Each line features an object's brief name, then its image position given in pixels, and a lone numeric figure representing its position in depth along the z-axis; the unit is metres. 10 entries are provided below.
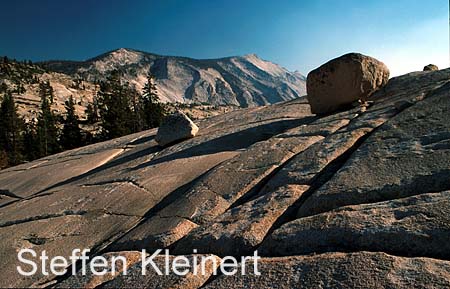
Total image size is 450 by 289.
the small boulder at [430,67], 15.31
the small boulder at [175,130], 12.09
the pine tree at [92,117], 72.31
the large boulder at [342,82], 11.04
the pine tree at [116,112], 45.44
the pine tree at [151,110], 53.12
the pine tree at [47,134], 51.84
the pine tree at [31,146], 51.68
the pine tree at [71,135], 48.69
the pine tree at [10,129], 56.42
